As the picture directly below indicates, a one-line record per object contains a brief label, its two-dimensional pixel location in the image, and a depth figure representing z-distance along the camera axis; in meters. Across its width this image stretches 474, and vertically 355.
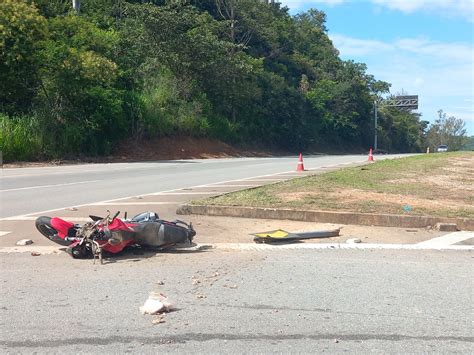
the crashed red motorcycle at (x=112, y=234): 6.83
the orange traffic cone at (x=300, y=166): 23.14
